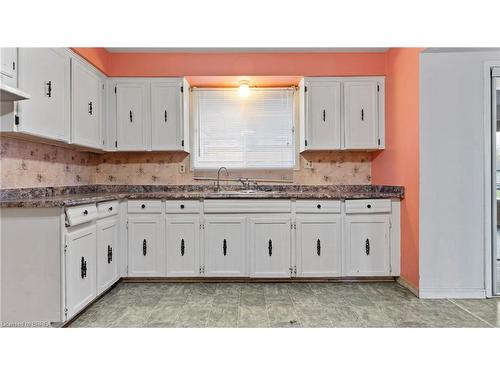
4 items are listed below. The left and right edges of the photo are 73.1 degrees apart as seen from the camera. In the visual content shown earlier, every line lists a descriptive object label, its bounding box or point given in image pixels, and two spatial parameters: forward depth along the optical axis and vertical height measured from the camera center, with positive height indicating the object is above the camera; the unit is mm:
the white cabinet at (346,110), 3699 +801
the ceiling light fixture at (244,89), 3814 +1081
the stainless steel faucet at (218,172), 4046 +132
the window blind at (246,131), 4059 +633
